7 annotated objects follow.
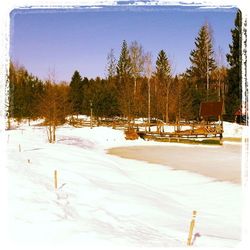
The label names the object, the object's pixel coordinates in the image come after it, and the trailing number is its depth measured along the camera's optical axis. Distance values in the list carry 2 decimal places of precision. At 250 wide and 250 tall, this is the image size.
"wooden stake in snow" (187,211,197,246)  8.31
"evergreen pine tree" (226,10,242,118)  39.83
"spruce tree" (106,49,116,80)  65.12
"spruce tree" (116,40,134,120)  43.44
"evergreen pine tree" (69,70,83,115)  55.17
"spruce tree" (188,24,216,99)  59.88
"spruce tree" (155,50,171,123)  46.19
